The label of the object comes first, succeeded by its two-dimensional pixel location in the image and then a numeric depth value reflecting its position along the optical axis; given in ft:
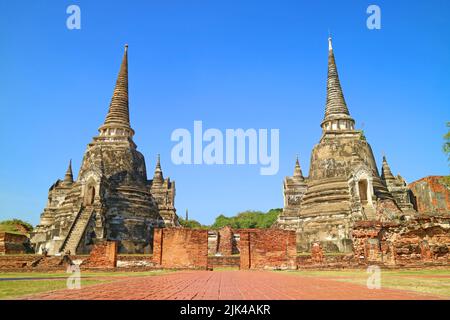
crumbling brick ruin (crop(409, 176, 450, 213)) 112.06
